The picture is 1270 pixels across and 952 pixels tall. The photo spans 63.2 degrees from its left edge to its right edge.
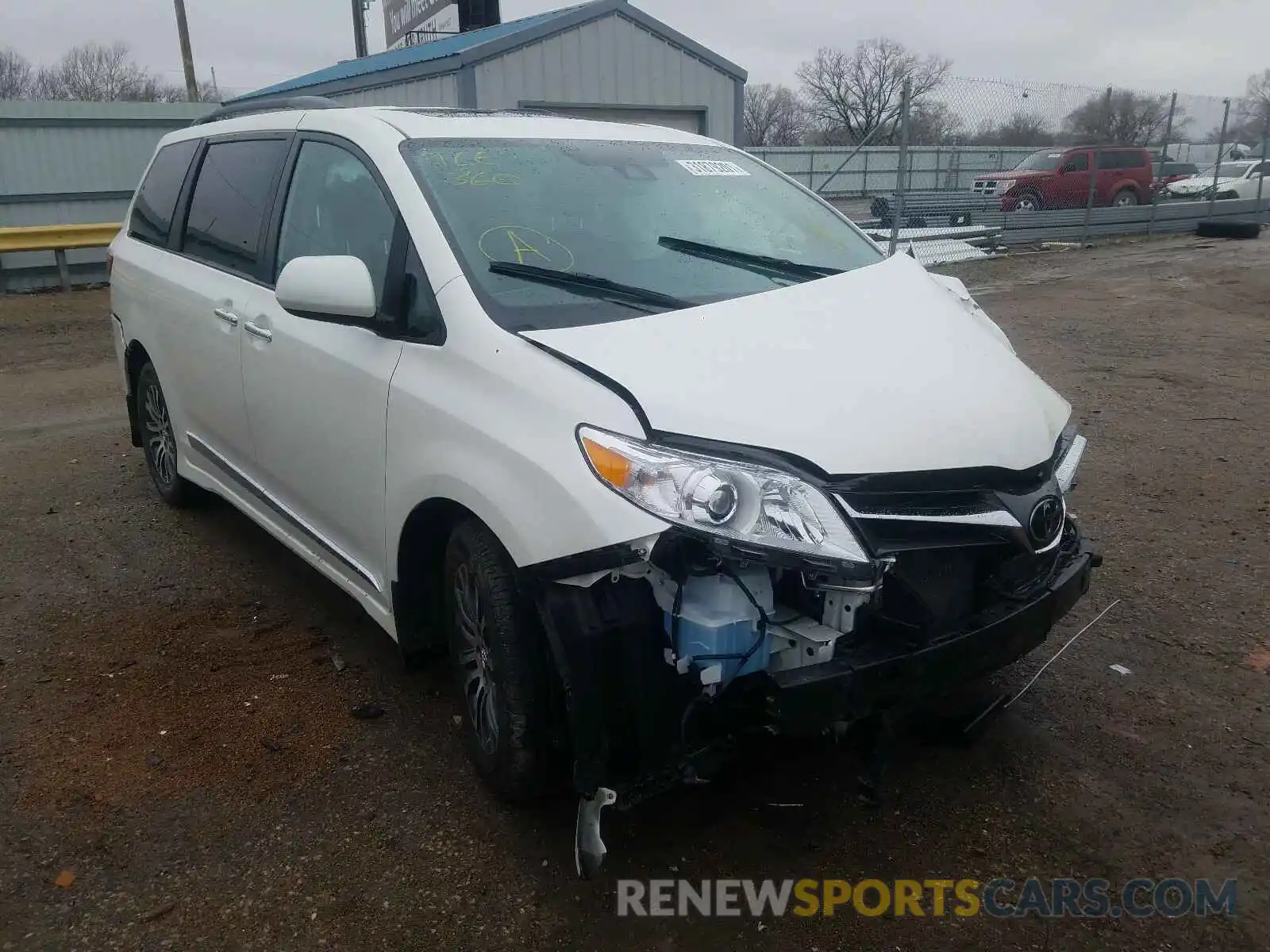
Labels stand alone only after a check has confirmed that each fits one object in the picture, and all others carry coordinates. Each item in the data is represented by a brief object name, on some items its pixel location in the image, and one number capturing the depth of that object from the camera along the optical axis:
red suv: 18.45
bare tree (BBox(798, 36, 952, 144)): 54.88
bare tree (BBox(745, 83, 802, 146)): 52.88
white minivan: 2.37
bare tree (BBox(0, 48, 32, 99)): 46.59
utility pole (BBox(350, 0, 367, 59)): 23.58
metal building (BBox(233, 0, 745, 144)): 11.45
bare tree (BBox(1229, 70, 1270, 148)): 22.27
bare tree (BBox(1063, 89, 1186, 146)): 18.80
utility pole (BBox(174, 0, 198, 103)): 26.92
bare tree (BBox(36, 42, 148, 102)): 46.56
